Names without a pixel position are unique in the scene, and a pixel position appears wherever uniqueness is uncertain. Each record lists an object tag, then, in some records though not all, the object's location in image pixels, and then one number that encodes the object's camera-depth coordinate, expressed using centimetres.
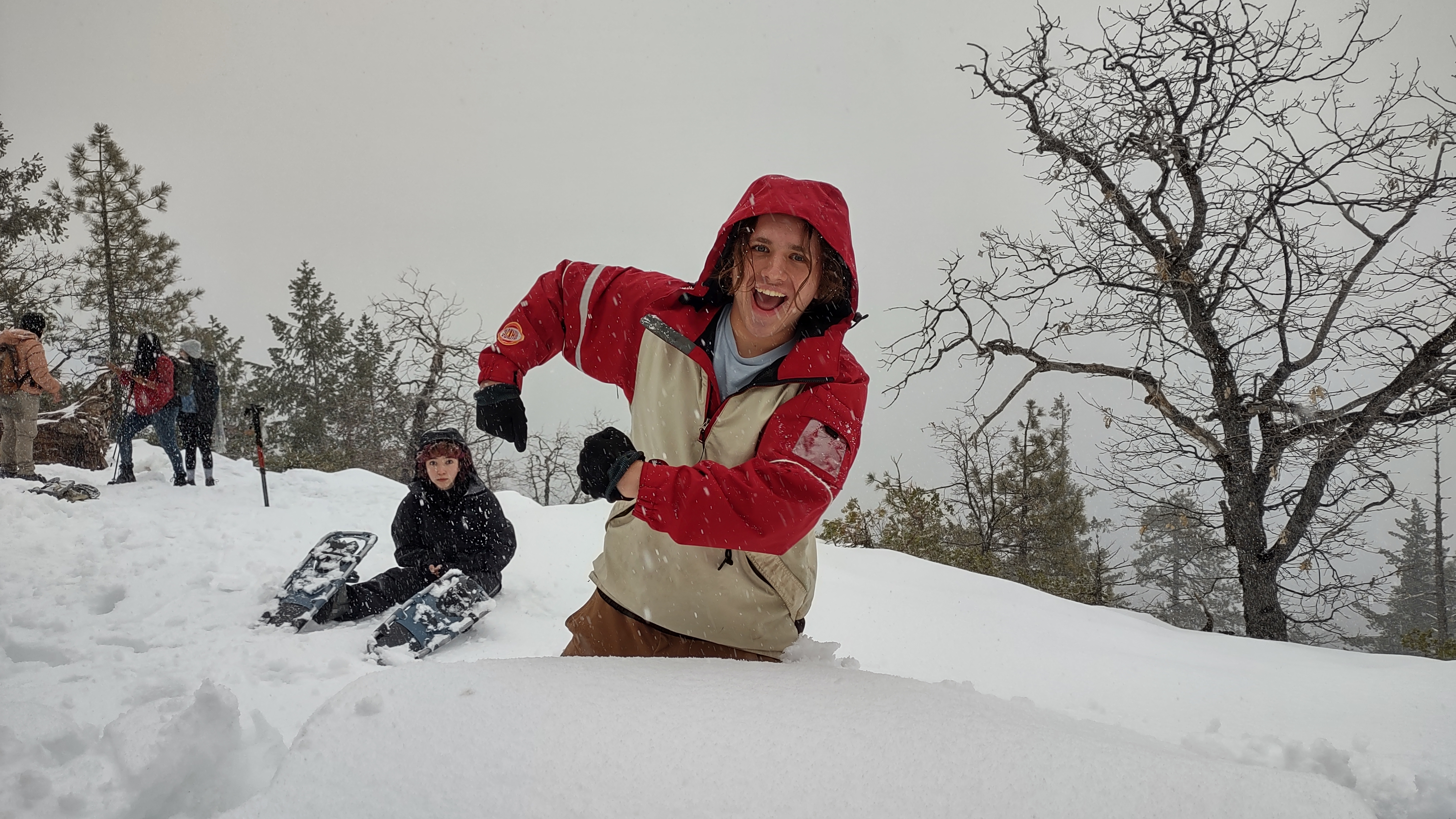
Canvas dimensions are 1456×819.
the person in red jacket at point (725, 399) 160
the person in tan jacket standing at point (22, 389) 675
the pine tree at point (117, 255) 1644
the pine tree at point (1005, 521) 1096
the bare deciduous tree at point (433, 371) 1770
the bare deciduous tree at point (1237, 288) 602
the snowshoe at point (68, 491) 636
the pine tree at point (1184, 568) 718
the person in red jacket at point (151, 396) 749
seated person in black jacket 440
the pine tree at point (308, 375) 2452
